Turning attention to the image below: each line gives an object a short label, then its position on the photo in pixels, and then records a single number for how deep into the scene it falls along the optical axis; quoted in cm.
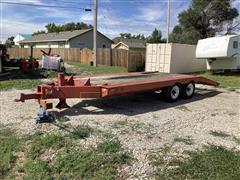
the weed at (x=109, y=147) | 306
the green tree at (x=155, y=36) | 3922
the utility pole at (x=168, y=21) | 1650
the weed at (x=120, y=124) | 395
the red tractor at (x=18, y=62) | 1049
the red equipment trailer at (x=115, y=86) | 438
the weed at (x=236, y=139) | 349
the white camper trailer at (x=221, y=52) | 1062
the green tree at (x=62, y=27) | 4003
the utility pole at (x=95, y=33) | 1546
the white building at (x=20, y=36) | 5181
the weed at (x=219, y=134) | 372
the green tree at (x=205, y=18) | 2083
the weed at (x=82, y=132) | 346
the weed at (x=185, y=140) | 340
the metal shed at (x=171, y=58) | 1212
